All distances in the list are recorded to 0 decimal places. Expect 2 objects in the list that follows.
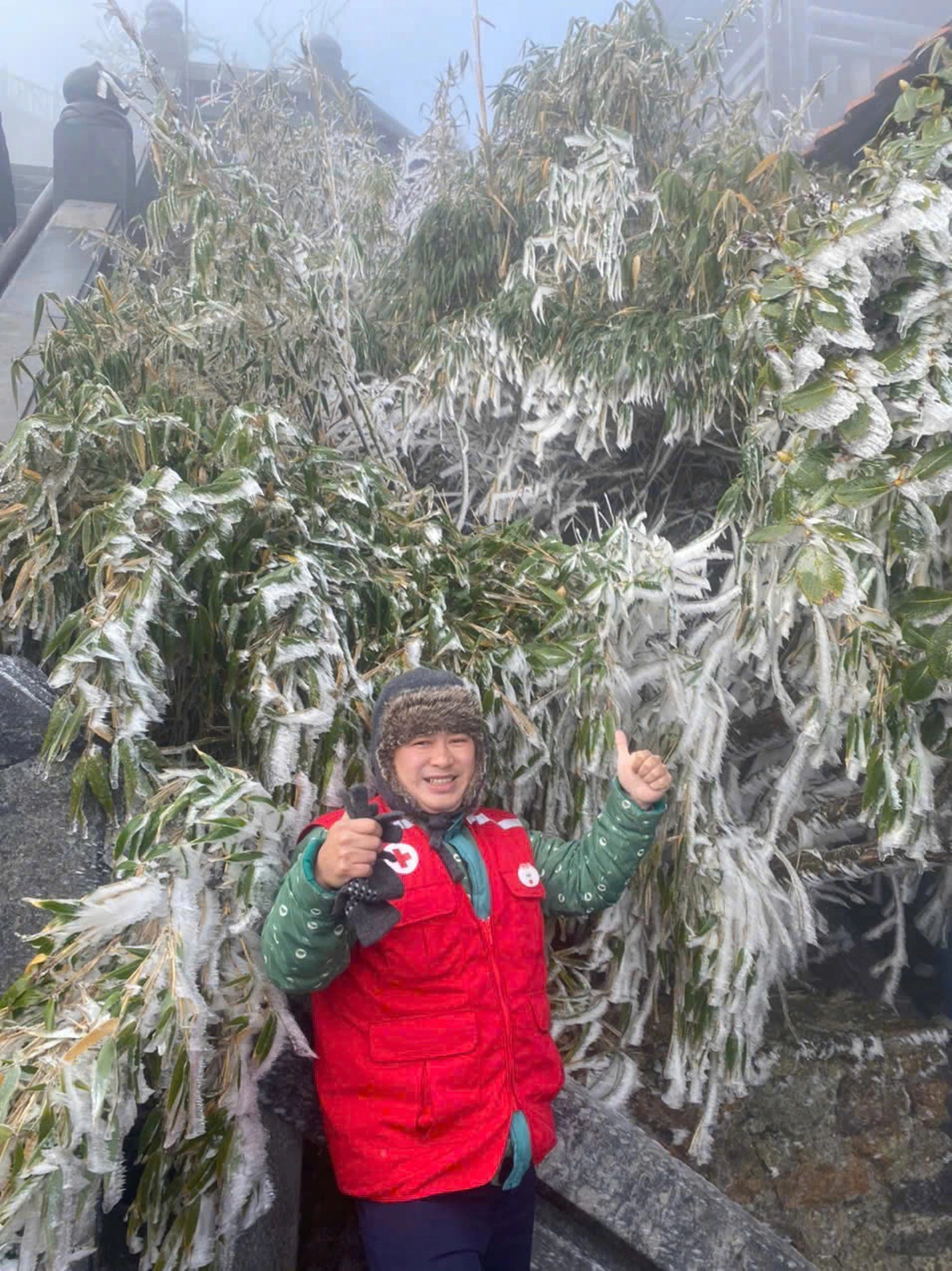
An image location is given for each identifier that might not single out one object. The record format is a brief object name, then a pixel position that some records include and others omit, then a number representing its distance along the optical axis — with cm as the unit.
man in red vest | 144
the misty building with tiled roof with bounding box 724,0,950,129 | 405
